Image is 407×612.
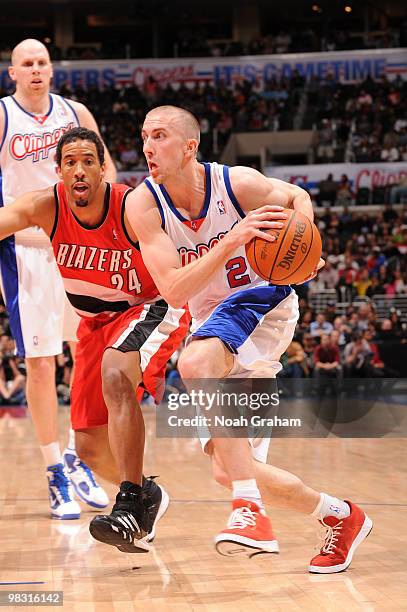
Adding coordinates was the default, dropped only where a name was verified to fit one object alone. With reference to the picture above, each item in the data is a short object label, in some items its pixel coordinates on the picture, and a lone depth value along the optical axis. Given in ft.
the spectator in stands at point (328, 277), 52.44
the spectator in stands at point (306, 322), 43.37
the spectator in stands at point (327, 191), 62.64
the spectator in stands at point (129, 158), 69.83
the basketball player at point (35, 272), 18.04
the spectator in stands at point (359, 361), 38.65
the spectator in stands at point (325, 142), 69.00
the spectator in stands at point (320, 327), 42.45
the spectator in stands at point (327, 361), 38.63
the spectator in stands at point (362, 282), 51.13
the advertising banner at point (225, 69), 73.82
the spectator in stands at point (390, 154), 66.28
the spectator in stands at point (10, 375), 44.83
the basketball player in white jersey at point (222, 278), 12.16
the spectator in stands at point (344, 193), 62.64
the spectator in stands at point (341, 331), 41.52
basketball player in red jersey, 13.51
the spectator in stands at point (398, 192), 61.67
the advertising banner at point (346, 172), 63.72
